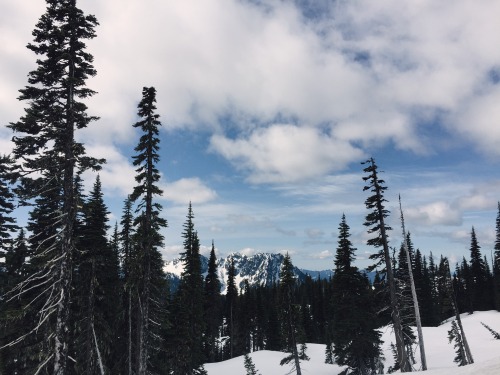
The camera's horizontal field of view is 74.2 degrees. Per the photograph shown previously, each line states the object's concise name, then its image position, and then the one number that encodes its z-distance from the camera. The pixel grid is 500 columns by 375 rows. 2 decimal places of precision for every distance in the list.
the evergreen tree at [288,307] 37.22
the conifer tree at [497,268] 67.12
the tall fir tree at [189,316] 37.53
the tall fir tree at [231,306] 72.19
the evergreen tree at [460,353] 35.78
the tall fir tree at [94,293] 24.14
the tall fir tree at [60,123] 13.90
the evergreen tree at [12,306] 21.25
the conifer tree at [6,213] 21.59
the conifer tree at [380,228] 24.72
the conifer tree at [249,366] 44.40
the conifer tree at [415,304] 23.03
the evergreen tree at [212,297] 61.78
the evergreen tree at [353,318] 32.06
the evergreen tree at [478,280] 72.87
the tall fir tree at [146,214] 20.75
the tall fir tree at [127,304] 28.81
